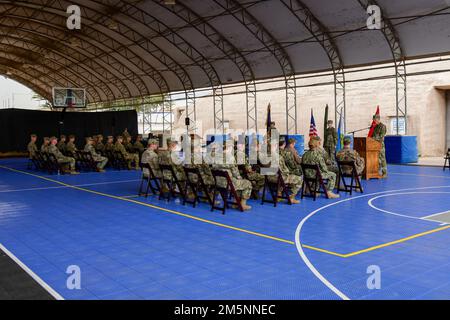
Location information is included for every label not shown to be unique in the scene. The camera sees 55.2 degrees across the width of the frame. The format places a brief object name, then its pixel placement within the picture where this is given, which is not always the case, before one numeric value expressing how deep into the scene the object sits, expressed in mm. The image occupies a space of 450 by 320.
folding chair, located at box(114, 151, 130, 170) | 16453
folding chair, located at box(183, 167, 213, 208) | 8347
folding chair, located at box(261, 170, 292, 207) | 8367
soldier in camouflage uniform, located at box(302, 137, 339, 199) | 9102
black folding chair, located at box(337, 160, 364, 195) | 9500
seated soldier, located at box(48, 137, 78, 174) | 14992
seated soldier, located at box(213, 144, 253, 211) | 7953
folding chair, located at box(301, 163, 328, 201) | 8727
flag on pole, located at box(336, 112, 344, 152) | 13984
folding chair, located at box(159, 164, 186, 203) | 8967
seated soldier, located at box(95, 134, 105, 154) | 17375
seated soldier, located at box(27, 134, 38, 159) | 16862
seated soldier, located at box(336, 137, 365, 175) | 10320
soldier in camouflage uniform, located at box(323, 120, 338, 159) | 13141
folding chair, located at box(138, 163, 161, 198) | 9734
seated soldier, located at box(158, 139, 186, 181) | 9438
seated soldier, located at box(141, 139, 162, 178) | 10195
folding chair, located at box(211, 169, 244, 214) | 7590
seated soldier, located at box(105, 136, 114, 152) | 16781
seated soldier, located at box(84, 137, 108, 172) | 15680
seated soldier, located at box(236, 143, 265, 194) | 8578
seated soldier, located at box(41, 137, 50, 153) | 15305
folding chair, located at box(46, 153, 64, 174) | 14828
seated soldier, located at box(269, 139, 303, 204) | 8673
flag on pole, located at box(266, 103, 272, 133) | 13061
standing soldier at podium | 12211
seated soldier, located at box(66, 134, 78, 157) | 16344
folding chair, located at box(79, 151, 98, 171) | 15531
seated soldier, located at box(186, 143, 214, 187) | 8656
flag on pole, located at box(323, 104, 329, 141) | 13246
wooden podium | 11969
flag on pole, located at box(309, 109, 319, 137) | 13973
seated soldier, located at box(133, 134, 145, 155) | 17580
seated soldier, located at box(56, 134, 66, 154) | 16859
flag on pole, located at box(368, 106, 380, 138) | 12469
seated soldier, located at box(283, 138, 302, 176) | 9562
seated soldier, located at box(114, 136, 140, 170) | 16362
